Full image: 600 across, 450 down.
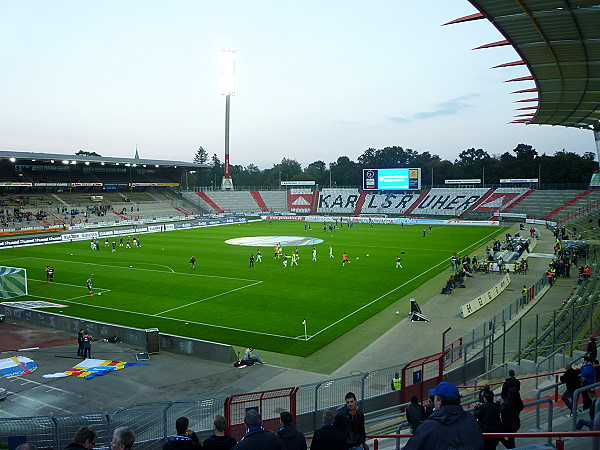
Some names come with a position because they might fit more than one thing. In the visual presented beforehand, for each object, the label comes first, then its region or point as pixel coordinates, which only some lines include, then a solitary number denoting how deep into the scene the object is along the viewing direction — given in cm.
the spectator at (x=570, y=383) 930
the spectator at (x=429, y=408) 927
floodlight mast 9904
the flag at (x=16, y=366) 1761
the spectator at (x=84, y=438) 549
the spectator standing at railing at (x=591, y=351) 1050
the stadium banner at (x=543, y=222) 6969
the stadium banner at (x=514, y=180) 9242
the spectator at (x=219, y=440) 559
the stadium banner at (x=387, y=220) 7750
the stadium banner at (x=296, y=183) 11240
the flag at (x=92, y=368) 1752
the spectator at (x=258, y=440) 491
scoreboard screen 9138
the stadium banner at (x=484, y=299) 2518
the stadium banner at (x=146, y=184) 9628
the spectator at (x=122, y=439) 488
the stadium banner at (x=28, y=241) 5323
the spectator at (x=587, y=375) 964
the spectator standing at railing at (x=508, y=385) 897
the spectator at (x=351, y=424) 670
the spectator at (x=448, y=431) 408
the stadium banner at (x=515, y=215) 8100
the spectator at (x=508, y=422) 669
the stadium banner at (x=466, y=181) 9734
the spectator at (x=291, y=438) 566
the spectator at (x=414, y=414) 898
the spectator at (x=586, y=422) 711
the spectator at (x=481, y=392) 835
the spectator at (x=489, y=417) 679
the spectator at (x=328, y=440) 566
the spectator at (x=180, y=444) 548
